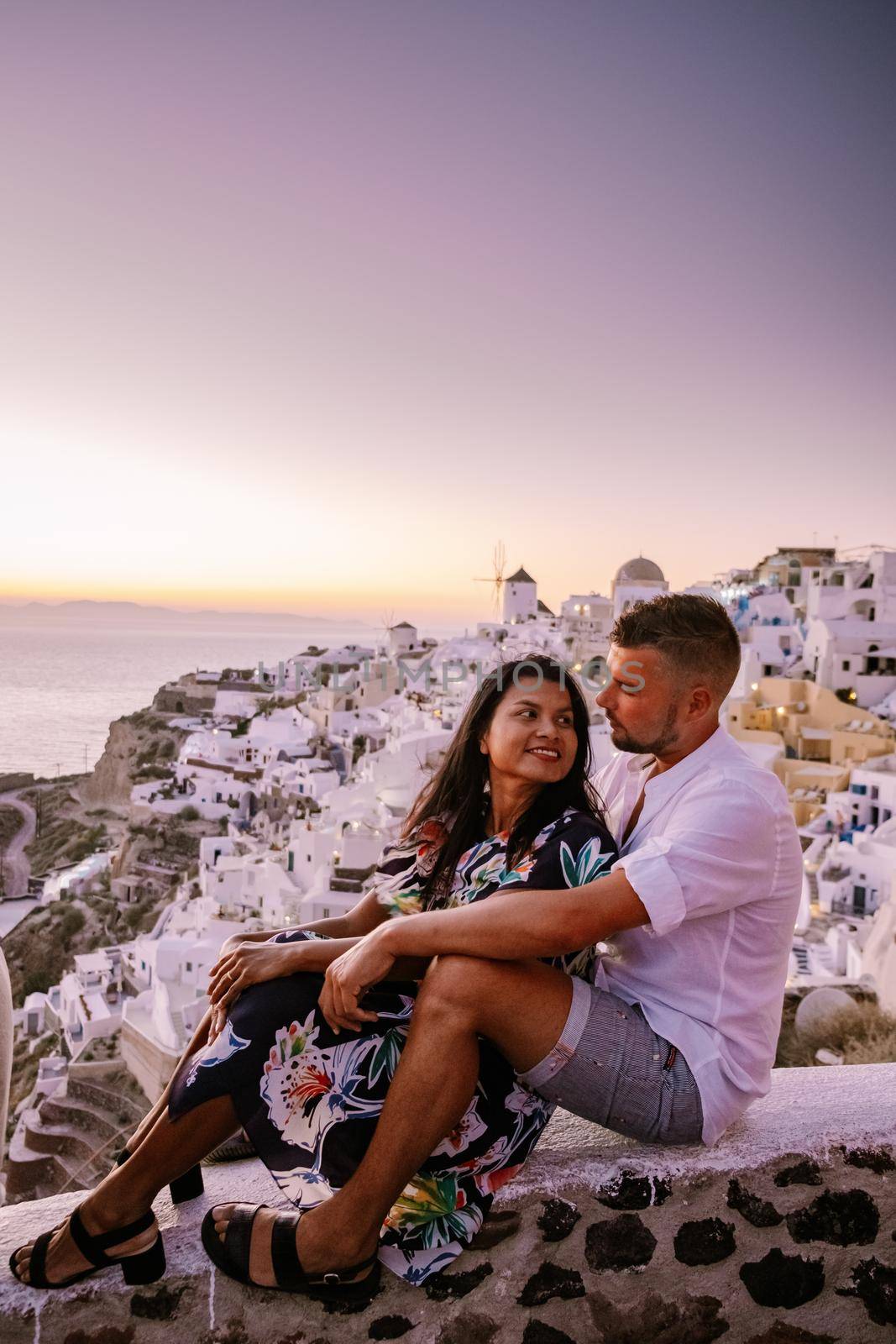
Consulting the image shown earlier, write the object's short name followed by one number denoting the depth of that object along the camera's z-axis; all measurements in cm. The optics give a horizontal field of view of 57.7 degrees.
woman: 119
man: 117
